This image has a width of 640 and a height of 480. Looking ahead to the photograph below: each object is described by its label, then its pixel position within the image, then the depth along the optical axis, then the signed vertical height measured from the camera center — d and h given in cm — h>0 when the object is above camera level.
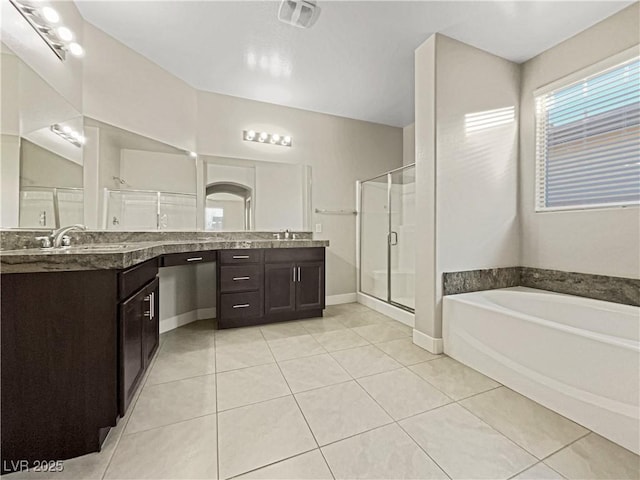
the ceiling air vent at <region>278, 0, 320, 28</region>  181 +159
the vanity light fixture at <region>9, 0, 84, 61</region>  155 +133
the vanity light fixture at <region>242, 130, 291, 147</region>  323 +126
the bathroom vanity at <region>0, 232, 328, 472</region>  107 -46
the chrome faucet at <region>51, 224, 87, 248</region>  153 +3
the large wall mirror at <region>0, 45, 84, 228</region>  142 +53
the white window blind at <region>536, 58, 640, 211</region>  190 +78
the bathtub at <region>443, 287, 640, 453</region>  123 -62
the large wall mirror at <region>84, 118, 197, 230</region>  225 +57
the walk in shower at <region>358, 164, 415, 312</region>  321 +5
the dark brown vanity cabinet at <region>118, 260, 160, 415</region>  122 -47
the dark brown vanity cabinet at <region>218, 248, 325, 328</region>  269 -46
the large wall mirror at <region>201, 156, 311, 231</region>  310 +56
